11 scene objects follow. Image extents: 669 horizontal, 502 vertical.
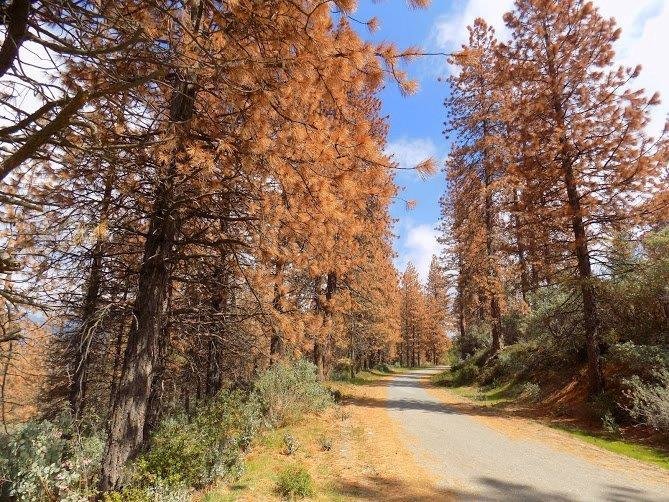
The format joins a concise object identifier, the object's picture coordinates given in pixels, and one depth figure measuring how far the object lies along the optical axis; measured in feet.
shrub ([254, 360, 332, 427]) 30.66
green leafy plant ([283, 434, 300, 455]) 24.24
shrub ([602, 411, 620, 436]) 29.91
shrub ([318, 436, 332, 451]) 25.38
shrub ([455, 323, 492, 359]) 86.63
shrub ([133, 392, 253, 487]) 18.01
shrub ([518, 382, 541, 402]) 44.37
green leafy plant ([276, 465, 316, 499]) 18.15
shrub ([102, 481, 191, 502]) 14.65
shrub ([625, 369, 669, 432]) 26.27
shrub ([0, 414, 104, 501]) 15.20
